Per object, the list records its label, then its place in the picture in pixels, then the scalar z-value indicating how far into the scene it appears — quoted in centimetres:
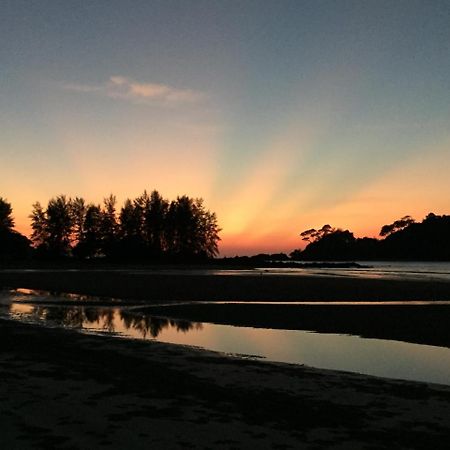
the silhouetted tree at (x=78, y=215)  13800
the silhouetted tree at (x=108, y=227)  13375
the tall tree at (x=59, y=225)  13649
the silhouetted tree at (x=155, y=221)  13875
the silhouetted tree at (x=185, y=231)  13988
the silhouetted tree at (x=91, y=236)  13400
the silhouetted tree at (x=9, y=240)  12838
